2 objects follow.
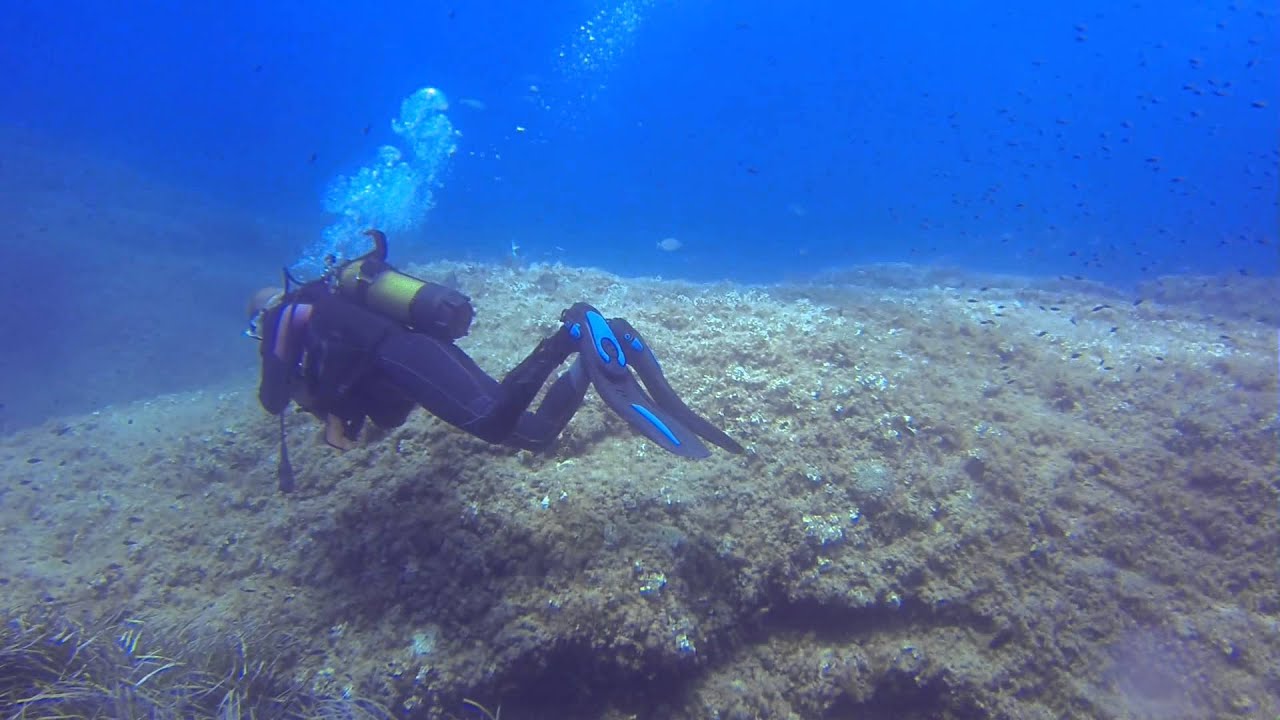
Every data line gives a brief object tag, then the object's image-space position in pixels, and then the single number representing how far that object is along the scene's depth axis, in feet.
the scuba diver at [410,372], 12.26
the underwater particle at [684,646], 10.81
